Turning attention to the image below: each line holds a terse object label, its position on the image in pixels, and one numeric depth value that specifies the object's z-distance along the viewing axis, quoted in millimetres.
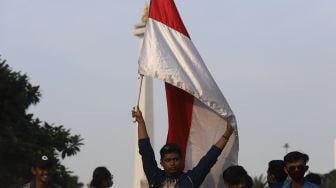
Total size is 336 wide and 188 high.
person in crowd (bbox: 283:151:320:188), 7919
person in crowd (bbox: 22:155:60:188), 8792
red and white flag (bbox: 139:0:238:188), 9396
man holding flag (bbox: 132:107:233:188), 8216
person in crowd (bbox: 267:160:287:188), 8921
